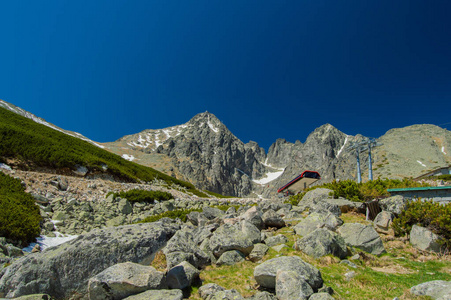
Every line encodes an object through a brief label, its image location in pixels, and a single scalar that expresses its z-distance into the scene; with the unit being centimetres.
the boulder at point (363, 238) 1041
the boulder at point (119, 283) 584
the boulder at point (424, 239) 1038
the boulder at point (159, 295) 569
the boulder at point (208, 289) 651
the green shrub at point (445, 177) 4140
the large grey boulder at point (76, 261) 622
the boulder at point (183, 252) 790
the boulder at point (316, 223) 1207
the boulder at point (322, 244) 941
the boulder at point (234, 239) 970
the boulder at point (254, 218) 1328
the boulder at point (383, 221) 1286
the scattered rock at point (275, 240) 1099
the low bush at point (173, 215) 1772
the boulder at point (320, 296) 540
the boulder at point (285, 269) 649
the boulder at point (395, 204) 1353
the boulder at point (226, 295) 586
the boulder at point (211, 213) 1811
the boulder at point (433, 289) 557
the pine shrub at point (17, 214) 1096
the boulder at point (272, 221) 1407
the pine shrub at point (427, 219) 1061
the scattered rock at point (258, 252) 948
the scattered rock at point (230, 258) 924
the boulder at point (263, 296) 592
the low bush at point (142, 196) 2239
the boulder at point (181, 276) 679
